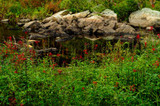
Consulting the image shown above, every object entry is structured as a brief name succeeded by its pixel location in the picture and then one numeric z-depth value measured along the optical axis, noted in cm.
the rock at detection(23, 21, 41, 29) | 1564
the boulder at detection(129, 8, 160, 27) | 1505
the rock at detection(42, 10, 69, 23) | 1592
